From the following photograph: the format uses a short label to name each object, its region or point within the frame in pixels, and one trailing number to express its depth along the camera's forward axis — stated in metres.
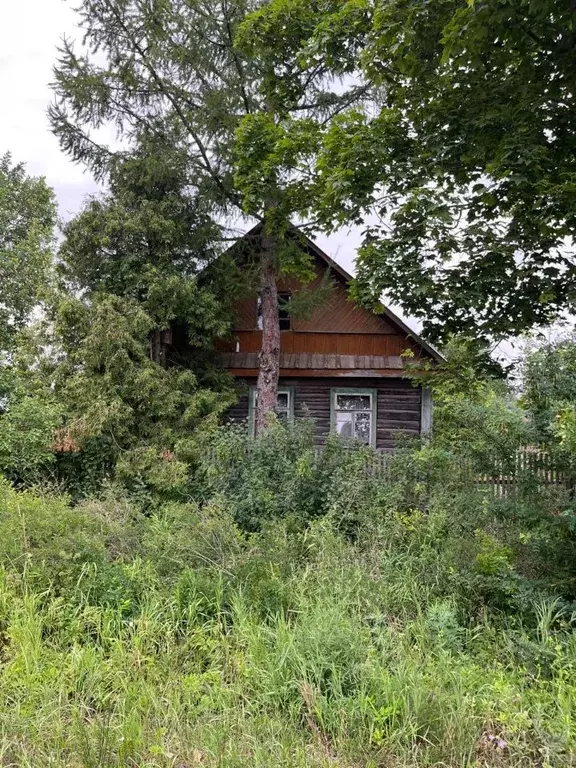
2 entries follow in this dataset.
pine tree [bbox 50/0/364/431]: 10.68
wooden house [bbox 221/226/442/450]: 13.43
